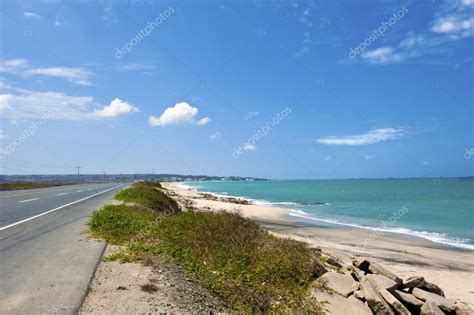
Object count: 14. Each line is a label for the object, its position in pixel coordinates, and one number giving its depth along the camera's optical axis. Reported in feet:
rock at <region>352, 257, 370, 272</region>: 37.68
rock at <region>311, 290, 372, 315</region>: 25.80
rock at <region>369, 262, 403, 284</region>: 33.98
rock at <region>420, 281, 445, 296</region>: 33.11
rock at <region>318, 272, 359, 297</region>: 28.95
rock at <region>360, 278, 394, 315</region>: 26.13
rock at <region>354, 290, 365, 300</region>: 28.19
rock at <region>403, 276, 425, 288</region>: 32.48
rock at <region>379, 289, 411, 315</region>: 26.48
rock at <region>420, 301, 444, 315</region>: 26.43
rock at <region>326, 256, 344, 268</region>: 40.02
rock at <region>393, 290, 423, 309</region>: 28.87
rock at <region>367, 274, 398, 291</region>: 29.53
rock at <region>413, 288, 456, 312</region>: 28.96
